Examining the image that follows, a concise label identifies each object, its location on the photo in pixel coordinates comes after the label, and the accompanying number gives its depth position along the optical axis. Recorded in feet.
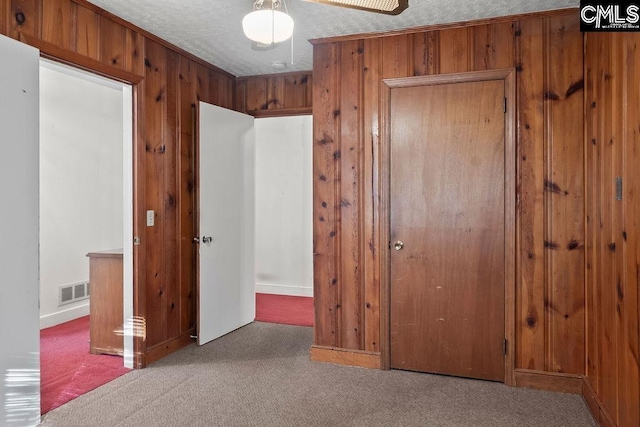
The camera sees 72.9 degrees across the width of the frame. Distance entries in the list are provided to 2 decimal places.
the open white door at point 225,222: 11.98
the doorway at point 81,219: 10.45
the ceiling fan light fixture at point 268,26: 6.99
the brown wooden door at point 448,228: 9.62
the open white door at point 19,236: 7.00
